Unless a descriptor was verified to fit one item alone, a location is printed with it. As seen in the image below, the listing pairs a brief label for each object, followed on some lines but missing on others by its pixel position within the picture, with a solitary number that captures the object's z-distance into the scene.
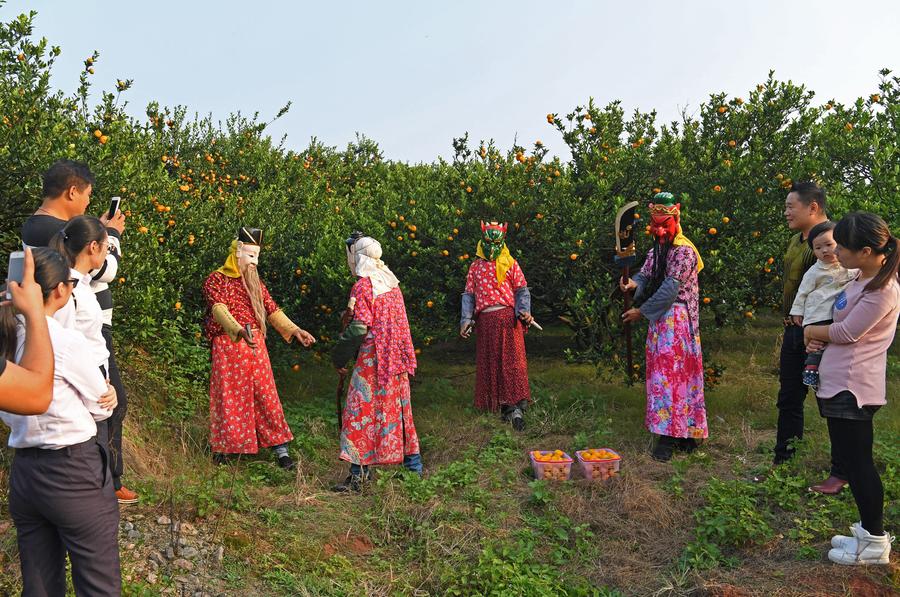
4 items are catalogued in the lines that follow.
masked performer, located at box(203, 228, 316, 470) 5.83
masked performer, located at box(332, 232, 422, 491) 5.58
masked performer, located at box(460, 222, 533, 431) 7.09
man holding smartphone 4.11
